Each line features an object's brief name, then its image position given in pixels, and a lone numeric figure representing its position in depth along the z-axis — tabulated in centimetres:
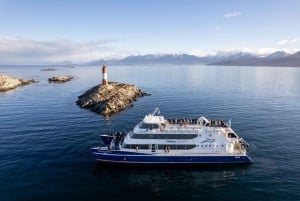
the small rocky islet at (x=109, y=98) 6944
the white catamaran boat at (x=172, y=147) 3822
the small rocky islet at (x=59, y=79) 15840
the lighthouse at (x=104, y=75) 9331
